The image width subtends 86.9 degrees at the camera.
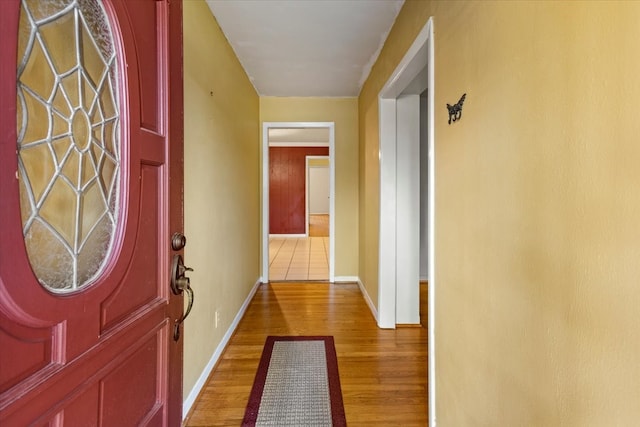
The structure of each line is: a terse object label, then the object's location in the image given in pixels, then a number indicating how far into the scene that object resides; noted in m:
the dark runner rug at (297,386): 1.73
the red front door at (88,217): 0.50
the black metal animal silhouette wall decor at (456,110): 1.26
